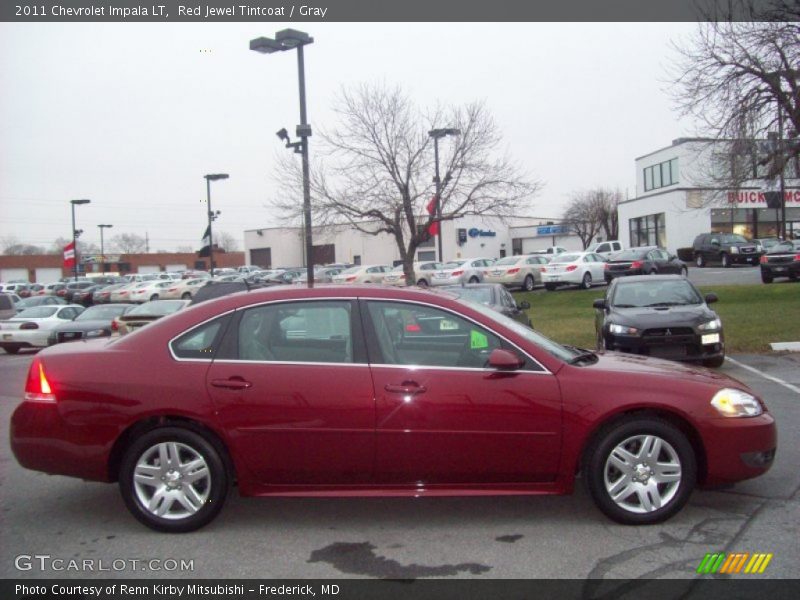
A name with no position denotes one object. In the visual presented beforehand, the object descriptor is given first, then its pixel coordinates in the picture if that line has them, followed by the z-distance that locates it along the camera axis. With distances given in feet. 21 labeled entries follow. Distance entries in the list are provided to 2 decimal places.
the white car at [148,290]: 136.98
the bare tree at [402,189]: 83.15
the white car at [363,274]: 128.16
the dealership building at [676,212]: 160.81
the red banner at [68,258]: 152.56
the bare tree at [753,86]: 58.49
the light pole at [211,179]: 114.28
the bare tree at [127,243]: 428.97
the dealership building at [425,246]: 211.00
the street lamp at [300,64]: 52.90
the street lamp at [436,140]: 83.20
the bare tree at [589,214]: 243.17
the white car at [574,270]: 102.27
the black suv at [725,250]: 126.31
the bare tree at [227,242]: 431.47
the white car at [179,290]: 140.36
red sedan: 15.33
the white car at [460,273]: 114.01
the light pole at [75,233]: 164.55
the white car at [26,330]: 62.54
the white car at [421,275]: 119.34
